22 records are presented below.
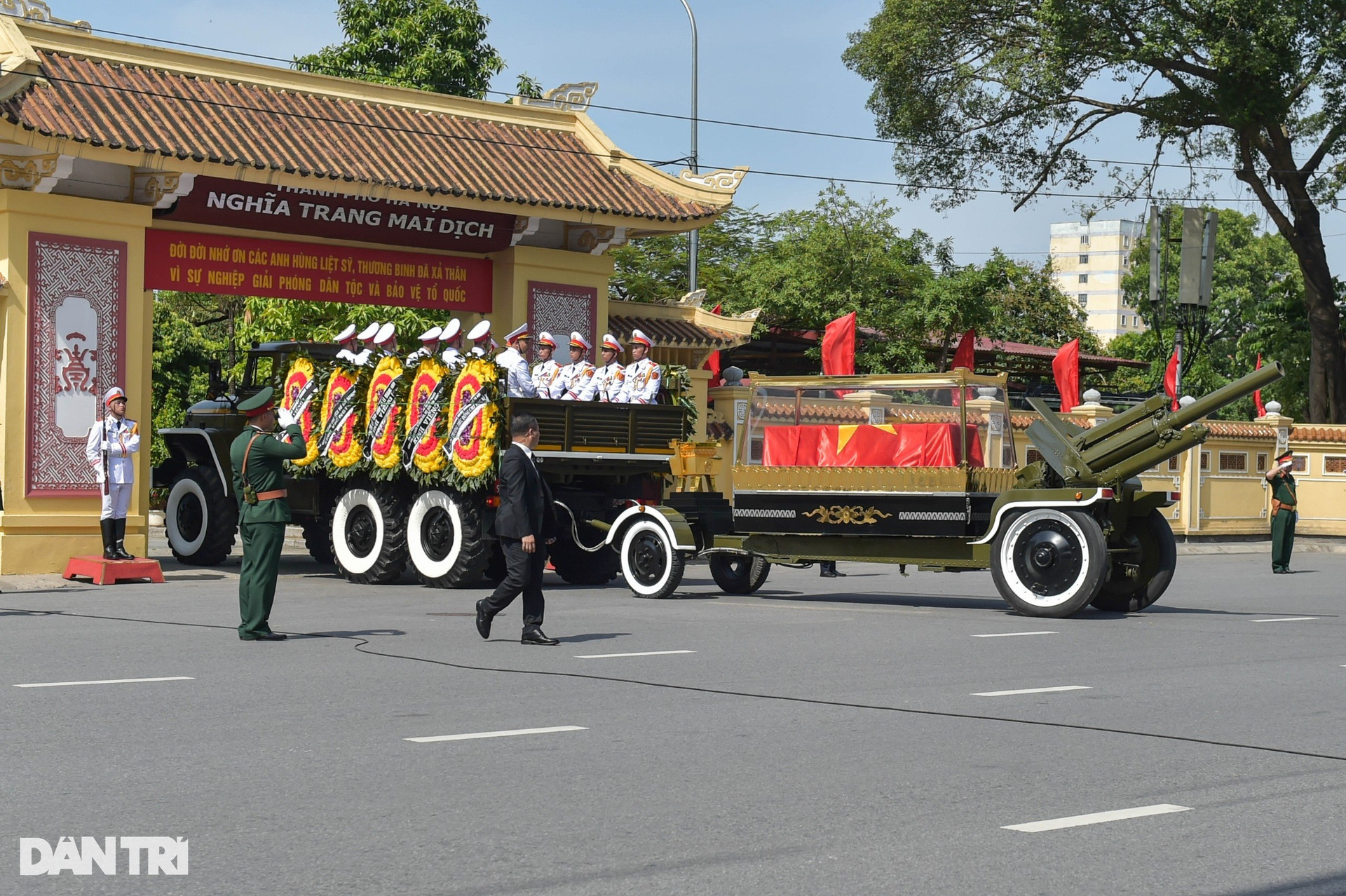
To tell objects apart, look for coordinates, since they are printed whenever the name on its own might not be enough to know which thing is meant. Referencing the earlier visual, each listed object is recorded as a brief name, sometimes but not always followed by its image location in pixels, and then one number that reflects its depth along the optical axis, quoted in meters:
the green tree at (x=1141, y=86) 33.09
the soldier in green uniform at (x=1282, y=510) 24.27
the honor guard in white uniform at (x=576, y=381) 18.72
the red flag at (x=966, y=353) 36.12
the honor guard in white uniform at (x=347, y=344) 19.62
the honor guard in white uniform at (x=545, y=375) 18.64
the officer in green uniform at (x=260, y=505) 12.42
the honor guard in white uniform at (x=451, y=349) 18.23
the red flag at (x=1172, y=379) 34.41
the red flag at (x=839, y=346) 28.92
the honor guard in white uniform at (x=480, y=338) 18.05
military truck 18.09
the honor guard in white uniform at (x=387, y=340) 19.19
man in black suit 12.48
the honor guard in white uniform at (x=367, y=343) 19.38
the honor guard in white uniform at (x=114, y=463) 18.70
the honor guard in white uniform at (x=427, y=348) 18.69
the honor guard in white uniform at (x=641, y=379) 18.95
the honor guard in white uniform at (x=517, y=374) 18.14
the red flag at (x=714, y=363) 30.25
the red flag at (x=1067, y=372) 34.28
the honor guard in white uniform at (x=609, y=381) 18.86
